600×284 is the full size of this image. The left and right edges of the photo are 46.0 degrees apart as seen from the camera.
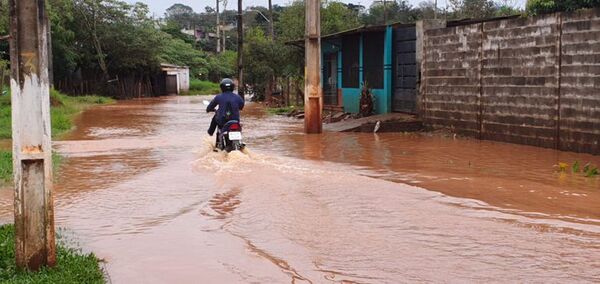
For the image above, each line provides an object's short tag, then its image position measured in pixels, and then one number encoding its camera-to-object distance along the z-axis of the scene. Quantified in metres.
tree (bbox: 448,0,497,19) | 35.08
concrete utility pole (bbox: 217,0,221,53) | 72.99
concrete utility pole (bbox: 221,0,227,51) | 70.88
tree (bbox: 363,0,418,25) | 51.36
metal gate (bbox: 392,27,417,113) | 19.39
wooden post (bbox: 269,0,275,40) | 51.12
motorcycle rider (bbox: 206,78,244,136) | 12.14
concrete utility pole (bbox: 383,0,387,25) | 46.78
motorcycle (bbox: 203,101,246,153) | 11.98
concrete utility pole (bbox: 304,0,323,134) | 17.03
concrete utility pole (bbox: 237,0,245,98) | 31.42
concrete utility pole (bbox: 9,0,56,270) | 5.02
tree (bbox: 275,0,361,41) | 37.38
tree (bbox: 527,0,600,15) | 13.53
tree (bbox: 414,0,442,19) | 48.62
